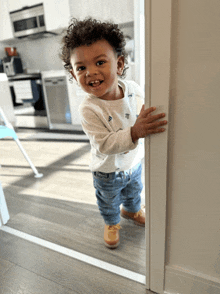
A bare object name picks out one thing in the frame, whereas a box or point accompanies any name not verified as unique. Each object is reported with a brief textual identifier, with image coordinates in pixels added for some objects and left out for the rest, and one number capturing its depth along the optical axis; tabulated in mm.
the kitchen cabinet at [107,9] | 2256
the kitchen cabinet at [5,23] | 2916
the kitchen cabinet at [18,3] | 2700
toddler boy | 658
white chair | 1353
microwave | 2695
